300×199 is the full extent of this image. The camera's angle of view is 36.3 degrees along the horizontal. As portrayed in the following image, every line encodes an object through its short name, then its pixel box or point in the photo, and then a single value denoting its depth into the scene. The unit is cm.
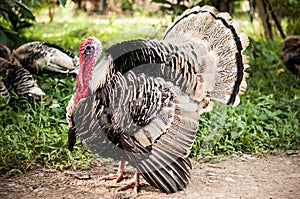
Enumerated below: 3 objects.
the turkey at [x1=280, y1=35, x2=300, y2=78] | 646
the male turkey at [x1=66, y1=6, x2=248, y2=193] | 329
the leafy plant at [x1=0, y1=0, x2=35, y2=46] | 508
